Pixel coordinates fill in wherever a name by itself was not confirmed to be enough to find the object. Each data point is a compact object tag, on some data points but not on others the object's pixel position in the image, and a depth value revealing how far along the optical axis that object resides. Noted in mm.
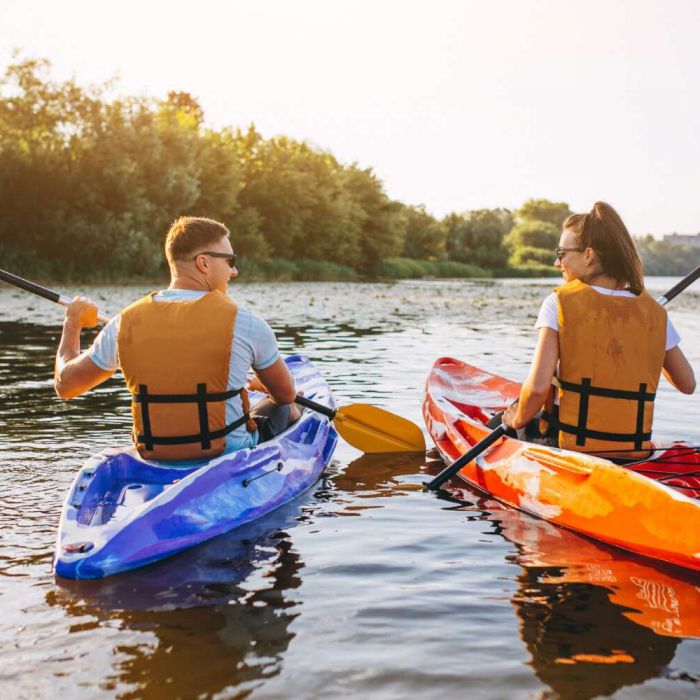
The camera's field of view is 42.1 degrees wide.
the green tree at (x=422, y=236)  68875
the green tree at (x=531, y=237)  99000
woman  4457
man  4234
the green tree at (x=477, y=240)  70250
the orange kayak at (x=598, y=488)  4000
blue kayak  3781
